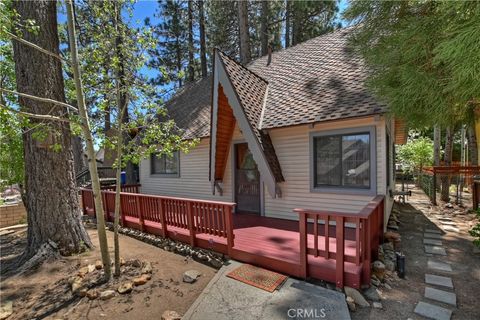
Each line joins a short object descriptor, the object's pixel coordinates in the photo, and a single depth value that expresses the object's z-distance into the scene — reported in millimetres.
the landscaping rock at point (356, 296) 3192
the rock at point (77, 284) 3702
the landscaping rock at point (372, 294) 3295
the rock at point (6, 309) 3305
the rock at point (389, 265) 4066
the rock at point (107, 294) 3523
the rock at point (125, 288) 3663
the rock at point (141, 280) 3879
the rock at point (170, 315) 3049
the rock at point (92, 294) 3540
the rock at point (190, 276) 3932
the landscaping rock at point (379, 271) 3738
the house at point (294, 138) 5266
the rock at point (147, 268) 4245
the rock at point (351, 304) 3117
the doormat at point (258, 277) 3531
